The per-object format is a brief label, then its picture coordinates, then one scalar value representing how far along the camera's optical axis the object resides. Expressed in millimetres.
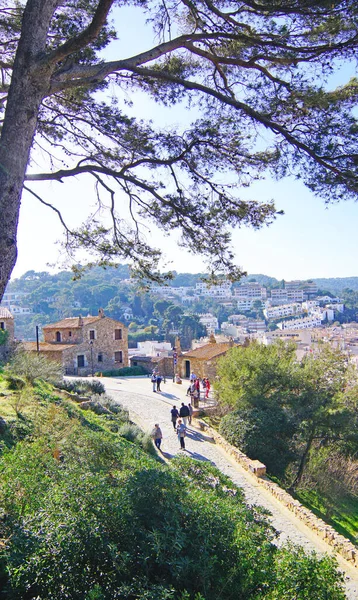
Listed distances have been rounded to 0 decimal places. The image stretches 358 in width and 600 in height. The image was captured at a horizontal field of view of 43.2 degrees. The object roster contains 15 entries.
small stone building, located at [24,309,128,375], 30422
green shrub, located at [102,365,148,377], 29738
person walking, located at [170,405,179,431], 14906
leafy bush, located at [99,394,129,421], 14805
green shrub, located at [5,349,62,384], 14094
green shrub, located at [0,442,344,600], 3043
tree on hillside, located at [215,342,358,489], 13836
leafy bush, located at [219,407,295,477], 13758
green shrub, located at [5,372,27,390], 12233
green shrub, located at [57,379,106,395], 17547
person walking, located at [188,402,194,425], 16773
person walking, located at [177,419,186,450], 12984
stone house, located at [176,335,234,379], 27109
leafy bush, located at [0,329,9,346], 24094
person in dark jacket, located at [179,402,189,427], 14744
